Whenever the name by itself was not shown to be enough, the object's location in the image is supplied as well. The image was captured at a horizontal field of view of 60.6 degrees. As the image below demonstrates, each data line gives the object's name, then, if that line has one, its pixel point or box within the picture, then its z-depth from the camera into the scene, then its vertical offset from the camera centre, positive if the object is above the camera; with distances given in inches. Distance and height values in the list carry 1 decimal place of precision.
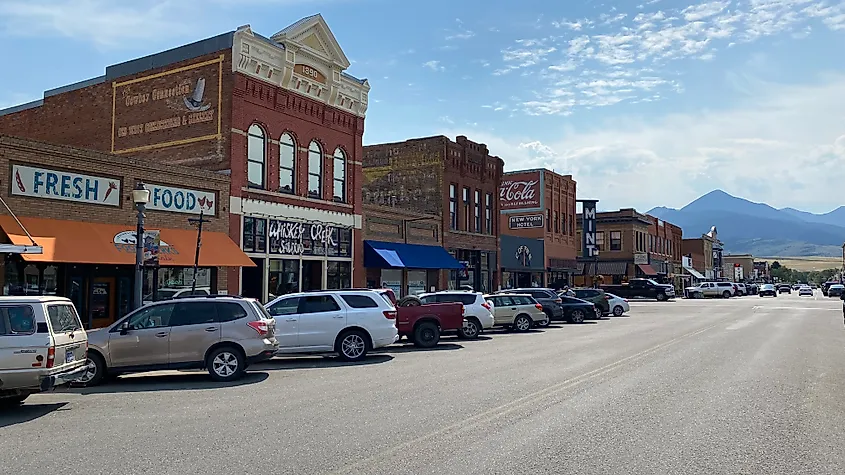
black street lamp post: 626.5 +34.1
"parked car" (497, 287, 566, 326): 1181.1 -33.4
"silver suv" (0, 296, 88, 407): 384.2 -36.9
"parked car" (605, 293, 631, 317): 1472.7 -51.3
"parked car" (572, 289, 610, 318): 1427.2 -34.3
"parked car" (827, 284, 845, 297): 2864.2 -35.4
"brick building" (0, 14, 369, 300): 978.7 +222.0
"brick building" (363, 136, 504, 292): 1529.3 +200.9
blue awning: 1221.1 +44.1
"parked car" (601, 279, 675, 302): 2373.3 -29.9
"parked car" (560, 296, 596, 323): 1261.1 -49.5
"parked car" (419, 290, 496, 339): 892.6 -38.3
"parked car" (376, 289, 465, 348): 796.0 -45.8
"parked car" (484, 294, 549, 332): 1029.2 -44.6
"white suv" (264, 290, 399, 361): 640.4 -38.7
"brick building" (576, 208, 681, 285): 2901.1 +136.2
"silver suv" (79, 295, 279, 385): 511.2 -42.6
